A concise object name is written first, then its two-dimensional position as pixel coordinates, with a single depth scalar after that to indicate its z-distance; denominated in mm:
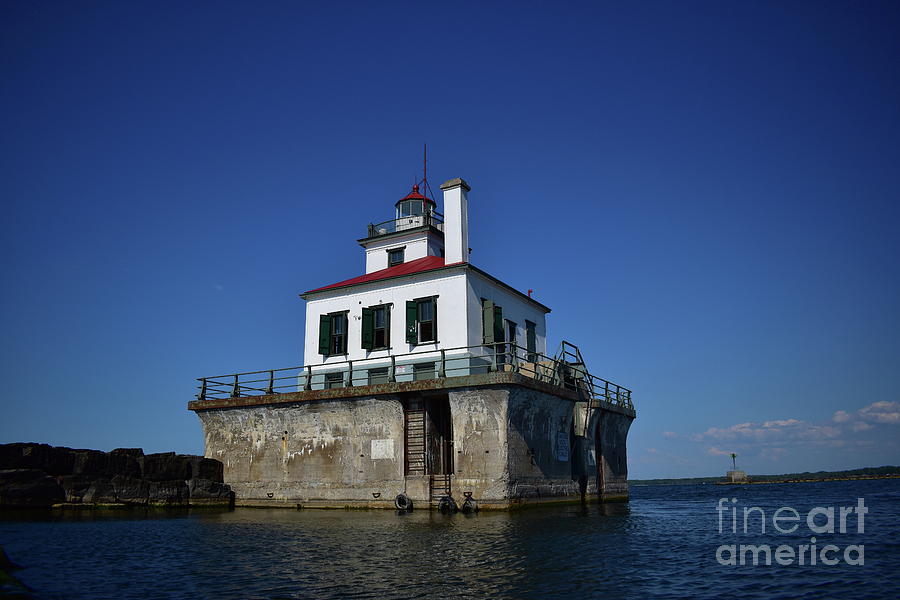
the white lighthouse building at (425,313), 25844
